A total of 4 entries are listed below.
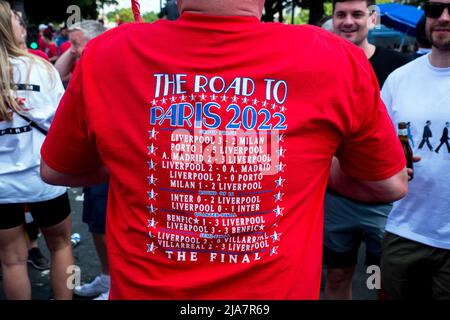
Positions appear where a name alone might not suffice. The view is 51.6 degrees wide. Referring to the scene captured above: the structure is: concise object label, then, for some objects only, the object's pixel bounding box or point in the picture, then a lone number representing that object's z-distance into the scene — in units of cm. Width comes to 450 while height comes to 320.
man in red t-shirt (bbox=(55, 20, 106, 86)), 402
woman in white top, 286
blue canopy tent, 1471
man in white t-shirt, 244
